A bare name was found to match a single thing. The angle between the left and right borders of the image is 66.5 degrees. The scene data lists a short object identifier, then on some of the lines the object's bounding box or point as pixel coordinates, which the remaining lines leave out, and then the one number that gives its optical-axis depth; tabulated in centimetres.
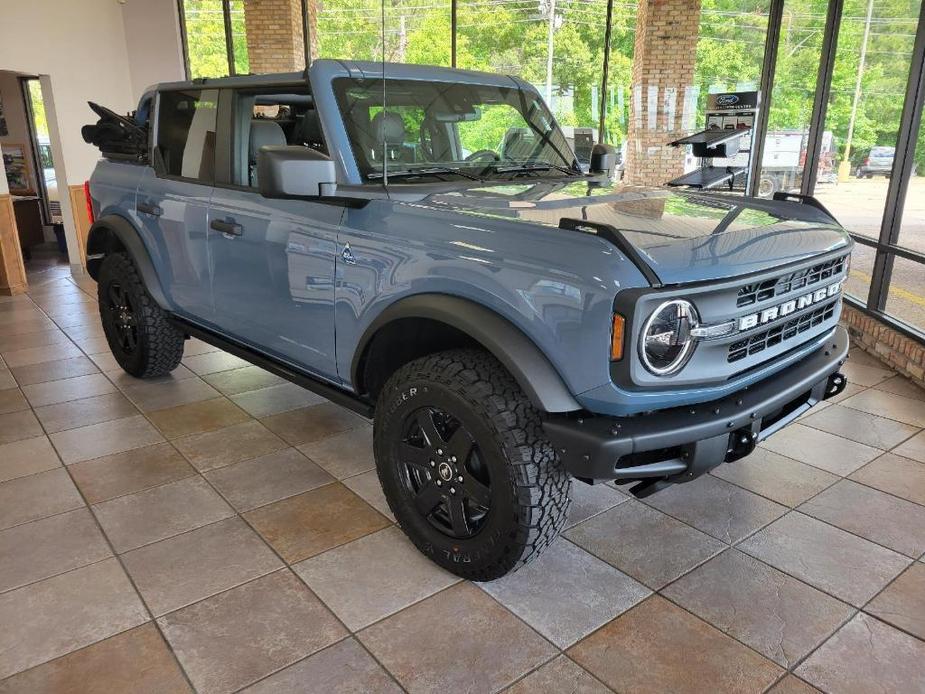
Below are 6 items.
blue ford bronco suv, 189
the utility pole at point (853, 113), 565
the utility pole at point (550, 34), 989
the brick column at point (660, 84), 884
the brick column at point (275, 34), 1002
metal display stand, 509
